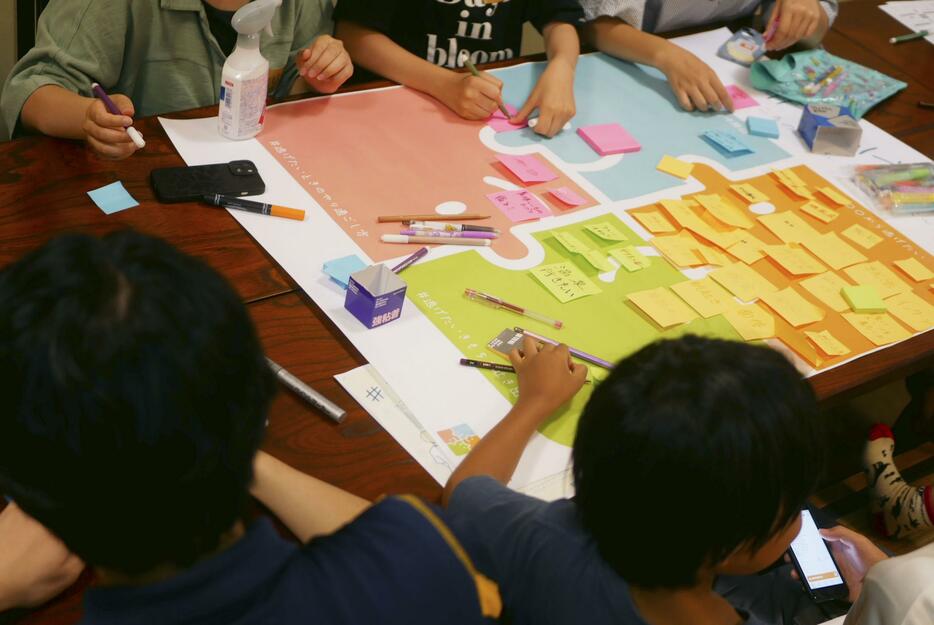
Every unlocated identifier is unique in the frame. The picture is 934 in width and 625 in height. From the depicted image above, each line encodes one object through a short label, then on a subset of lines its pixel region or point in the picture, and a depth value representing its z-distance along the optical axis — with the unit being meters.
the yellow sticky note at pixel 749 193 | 1.61
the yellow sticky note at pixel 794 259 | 1.47
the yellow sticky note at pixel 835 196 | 1.64
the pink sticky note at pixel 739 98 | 1.88
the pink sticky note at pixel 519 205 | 1.47
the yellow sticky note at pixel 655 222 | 1.50
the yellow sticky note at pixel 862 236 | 1.56
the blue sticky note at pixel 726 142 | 1.72
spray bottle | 1.38
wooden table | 1.07
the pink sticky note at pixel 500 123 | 1.67
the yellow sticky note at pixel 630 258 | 1.42
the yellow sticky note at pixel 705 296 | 1.36
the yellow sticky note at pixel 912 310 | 1.42
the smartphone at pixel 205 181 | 1.37
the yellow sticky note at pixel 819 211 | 1.60
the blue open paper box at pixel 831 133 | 1.76
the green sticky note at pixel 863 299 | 1.41
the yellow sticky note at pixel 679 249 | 1.45
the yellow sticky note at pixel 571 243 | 1.42
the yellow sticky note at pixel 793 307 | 1.37
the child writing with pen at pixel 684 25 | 1.84
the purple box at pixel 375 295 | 1.20
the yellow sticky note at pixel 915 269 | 1.51
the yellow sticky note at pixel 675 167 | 1.63
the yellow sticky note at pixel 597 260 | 1.40
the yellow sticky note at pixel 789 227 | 1.54
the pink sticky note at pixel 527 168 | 1.55
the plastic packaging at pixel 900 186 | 1.65
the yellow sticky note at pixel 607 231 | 1.46
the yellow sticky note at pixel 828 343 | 1.32
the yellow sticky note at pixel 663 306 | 1.32
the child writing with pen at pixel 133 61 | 1.41
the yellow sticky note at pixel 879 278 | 1.47
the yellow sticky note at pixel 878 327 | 1.37
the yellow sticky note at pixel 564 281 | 1.34
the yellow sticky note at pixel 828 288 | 1.42
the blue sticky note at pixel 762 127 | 1.79
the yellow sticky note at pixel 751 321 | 1.34
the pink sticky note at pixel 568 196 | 1.52
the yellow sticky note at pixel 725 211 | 1.54
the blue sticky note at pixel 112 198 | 1.33
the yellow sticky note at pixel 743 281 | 1.41
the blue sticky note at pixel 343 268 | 1.28
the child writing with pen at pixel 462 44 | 1.66
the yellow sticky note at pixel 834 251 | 1.51
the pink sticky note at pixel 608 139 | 1.66
